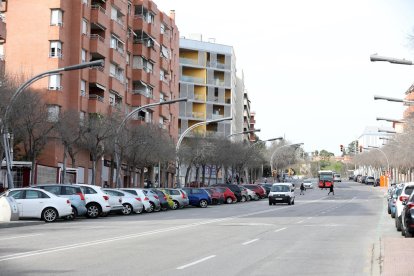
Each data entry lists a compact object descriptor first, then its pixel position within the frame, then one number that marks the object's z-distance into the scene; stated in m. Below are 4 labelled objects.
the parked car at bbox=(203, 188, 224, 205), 53.12
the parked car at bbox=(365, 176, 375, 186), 129.25
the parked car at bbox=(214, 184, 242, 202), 59.24
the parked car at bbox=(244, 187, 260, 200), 64.29
